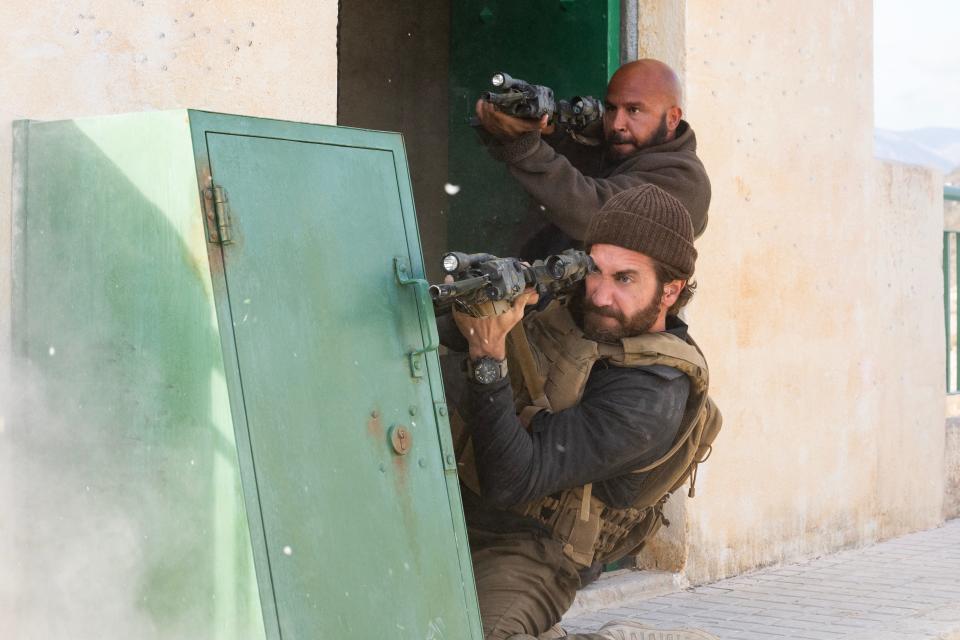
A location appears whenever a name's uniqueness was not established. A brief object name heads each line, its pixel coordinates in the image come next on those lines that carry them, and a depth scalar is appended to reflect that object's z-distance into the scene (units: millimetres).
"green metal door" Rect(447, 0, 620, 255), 9797
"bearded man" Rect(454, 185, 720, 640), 6512
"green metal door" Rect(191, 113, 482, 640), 4789
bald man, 7340
